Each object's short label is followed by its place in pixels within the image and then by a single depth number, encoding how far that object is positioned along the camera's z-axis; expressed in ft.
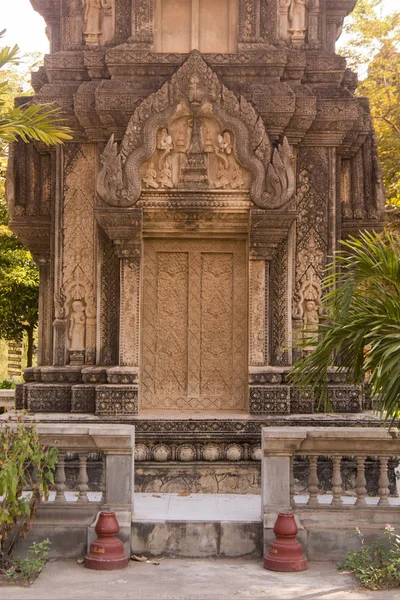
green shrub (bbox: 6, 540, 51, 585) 27.07
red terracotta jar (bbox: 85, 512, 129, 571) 28.55
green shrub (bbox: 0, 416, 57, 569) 27.32
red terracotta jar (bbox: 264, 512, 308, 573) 28.50
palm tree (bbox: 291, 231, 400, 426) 25.99
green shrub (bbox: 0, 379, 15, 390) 71.90
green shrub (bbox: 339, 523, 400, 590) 27.04
